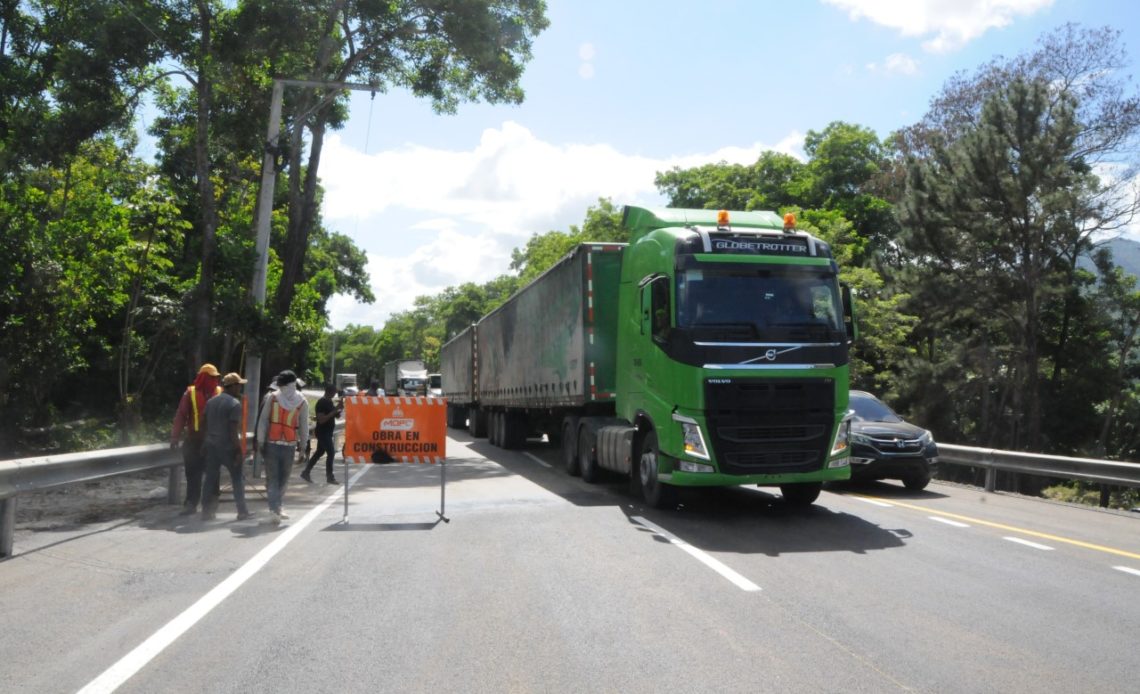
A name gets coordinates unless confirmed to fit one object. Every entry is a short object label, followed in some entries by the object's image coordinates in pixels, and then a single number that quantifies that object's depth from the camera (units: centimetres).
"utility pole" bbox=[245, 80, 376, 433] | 1969
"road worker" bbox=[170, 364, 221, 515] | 1180
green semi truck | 1071
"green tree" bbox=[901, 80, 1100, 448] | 2925
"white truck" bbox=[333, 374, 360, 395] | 9671
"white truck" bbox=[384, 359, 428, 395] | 5847
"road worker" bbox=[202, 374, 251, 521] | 1144
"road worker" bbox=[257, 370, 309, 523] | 1109
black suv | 1484
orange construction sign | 1148
